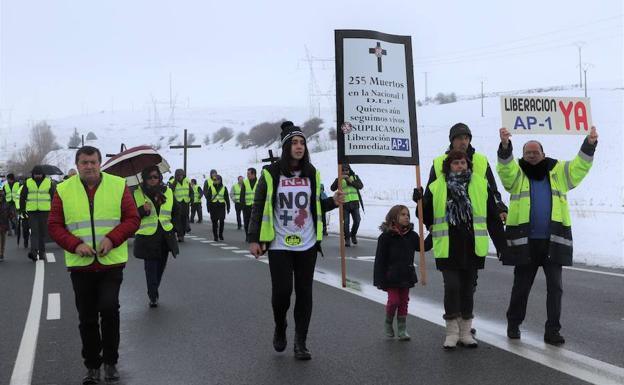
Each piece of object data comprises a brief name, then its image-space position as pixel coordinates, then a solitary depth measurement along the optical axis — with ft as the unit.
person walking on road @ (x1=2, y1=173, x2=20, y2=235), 71.87
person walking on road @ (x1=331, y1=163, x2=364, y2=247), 57.93
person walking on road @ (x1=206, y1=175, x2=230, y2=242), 67.92
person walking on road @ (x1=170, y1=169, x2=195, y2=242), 70.03
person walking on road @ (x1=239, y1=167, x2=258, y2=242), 66.33
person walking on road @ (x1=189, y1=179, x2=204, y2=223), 99.04
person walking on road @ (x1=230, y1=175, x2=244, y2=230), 77.29
